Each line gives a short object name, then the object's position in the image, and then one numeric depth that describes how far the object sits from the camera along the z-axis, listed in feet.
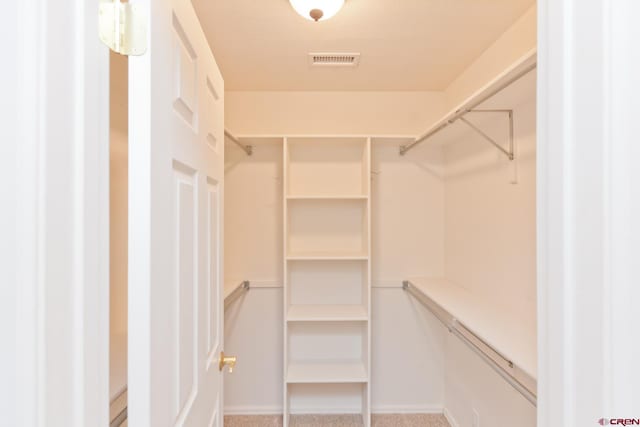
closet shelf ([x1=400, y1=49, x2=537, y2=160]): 3.47
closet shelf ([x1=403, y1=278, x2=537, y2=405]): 3.77
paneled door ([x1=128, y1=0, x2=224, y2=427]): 1.95
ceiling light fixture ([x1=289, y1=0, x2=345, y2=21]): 4.55
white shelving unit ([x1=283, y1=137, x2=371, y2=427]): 8.10
